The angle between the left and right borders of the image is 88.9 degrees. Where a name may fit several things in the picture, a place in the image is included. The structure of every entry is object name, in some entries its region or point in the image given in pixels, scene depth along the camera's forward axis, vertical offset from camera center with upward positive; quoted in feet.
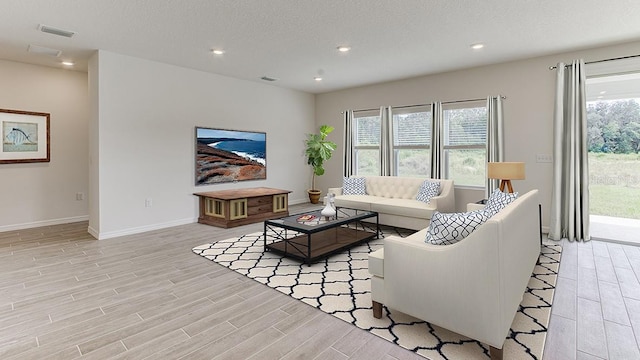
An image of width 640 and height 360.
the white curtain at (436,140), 18.93 +2.15
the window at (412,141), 20.02 +2.29
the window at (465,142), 17.88 +1.96
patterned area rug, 6.59 -3.24
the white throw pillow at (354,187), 19.34 -0.57
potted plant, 23.65 +1.94
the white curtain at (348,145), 23.43 +2.34
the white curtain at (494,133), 16.84 +2.28
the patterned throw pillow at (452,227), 6.64 -1.03
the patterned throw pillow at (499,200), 9.08 -0.69
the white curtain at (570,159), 14.42 +0.79
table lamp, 13.00 +0.20
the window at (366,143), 22.50 +2.46
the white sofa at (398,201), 15.49 -1.24
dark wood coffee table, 11.50 -2.51
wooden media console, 17.33 -1.59
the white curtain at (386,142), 21.30 +2.30
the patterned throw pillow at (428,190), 16.67 -0.68
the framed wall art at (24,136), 16.38 +2.21
